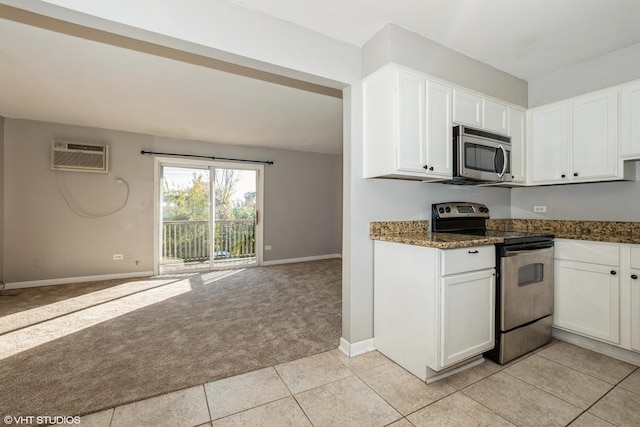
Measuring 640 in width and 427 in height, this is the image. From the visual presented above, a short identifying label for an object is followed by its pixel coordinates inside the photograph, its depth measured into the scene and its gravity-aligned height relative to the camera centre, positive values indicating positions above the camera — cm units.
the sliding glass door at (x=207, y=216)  502 -7
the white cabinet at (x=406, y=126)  203 +67
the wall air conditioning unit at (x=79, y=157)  411 +86
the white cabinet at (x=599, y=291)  206 -63
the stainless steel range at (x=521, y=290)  206 -62
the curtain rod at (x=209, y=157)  471 +104
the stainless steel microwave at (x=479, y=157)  228 +49
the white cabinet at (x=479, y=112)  233 +90
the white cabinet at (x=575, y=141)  234 +67
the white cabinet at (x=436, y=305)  178 -64
